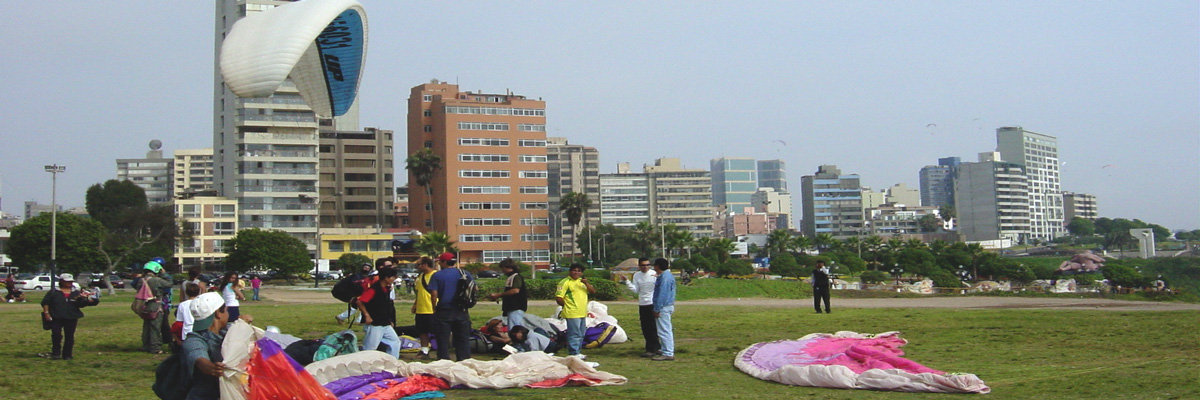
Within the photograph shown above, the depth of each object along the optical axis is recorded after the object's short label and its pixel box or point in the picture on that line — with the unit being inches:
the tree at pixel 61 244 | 2049.7
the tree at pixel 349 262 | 2770.7
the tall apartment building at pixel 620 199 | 7066.9
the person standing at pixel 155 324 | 518.9
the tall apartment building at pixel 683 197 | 6884.8
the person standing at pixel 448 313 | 439.2
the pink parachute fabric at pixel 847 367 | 343.3
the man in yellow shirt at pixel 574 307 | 489.7
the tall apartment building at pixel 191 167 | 6742.1
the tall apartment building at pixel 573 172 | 6747.1
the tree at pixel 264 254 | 2327.8
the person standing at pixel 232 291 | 521.3
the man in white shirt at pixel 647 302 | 502.9
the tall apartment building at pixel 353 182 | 4028.1
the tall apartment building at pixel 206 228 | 3184.1
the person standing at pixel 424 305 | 459.2
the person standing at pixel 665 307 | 476.1
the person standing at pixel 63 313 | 482.6
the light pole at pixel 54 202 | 1841.8
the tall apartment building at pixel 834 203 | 7701.8
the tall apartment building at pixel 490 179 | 3912.4
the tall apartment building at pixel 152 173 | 7377.0
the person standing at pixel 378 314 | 438.9
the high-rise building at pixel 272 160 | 3405.5
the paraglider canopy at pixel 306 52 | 531.8
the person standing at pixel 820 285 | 812.6
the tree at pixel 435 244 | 2849.4
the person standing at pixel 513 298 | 499.8
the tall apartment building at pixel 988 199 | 7603.4
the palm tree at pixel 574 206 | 3914.9
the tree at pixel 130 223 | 2723.9
